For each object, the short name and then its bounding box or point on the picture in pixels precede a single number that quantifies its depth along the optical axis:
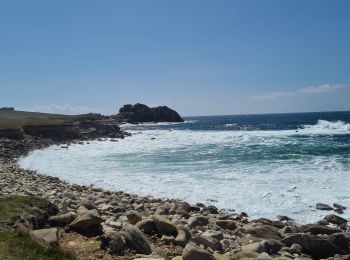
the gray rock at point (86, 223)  10.79
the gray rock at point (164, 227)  11.48
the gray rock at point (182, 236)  10.62
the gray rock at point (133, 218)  12.41
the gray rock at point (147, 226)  11.46
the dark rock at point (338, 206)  16.33
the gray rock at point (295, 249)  11.32
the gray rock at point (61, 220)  11.30
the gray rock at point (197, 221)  13.57
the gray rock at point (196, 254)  8.55
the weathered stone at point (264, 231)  12.53
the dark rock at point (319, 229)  13.32
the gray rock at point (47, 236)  8.30
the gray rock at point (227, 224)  13.94
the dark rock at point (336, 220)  14.71
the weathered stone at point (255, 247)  10.38
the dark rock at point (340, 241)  11.84
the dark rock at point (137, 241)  9.38
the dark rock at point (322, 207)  16.27
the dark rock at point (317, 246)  11.43
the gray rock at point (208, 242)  10.61
